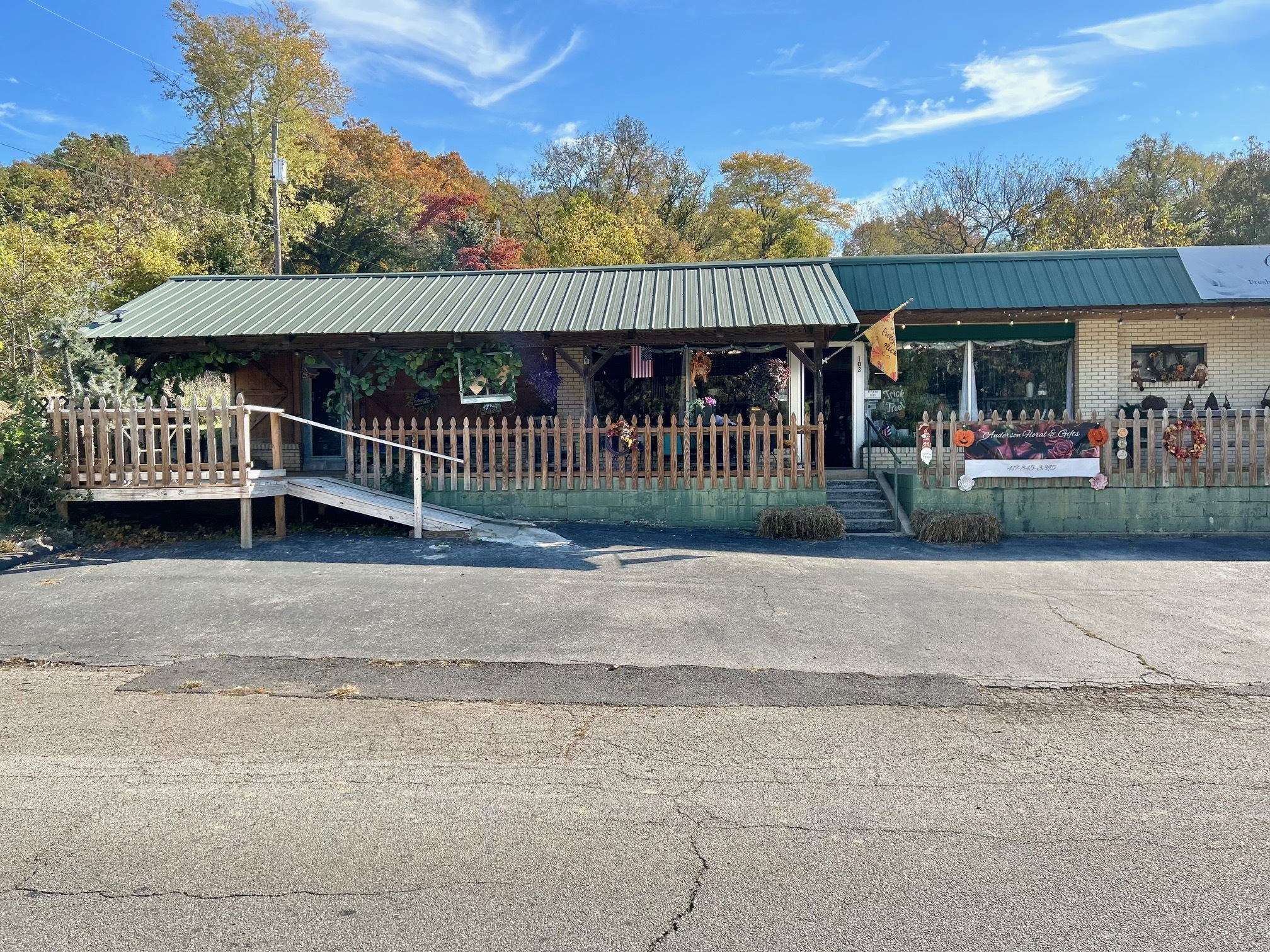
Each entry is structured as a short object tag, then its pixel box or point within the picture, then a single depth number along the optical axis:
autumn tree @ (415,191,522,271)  37.56
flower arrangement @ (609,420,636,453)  12.49
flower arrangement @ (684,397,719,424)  14.02
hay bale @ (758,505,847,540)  11.76
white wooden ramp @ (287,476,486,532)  11.42
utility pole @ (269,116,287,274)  28.12
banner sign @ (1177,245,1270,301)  14.82
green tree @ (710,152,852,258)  41.53
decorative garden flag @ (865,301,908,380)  11.91
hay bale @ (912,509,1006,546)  11.62
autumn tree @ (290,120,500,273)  39.56
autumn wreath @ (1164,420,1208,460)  12.05
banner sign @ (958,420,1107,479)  12.20
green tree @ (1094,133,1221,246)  35.44
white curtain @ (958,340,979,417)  16.16
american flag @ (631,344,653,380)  13.94
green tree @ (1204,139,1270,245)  32.53
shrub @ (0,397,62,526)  10.60
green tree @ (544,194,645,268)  31.20
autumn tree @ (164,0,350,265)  33.59
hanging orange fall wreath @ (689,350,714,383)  15.28
